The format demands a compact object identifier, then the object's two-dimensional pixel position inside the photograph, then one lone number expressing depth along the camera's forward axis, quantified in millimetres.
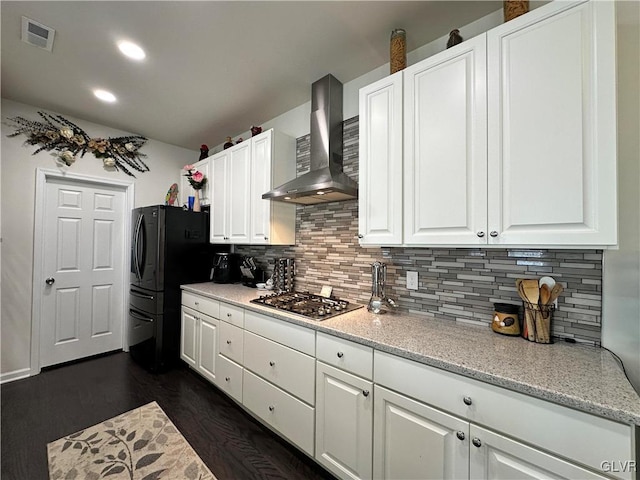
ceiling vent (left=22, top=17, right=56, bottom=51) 1622
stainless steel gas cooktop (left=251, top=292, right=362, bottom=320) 1724
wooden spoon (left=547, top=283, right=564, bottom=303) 1228
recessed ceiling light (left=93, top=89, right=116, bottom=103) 2357
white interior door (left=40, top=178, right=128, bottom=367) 2803
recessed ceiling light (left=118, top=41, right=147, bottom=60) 1776
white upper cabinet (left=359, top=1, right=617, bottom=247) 1006
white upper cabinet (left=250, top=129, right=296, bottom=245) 2428
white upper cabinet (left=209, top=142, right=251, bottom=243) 2652
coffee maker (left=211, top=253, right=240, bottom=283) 2980
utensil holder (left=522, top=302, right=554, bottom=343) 1248
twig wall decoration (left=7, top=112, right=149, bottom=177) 2640
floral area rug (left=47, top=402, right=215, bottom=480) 1568
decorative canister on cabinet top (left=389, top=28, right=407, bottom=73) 1610
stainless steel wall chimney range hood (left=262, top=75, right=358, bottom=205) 1970
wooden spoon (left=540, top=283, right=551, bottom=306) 1239
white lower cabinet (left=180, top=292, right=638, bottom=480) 846
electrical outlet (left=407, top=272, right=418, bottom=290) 1781
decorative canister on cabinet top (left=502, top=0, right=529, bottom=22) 1244
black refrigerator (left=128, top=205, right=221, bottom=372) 2729
